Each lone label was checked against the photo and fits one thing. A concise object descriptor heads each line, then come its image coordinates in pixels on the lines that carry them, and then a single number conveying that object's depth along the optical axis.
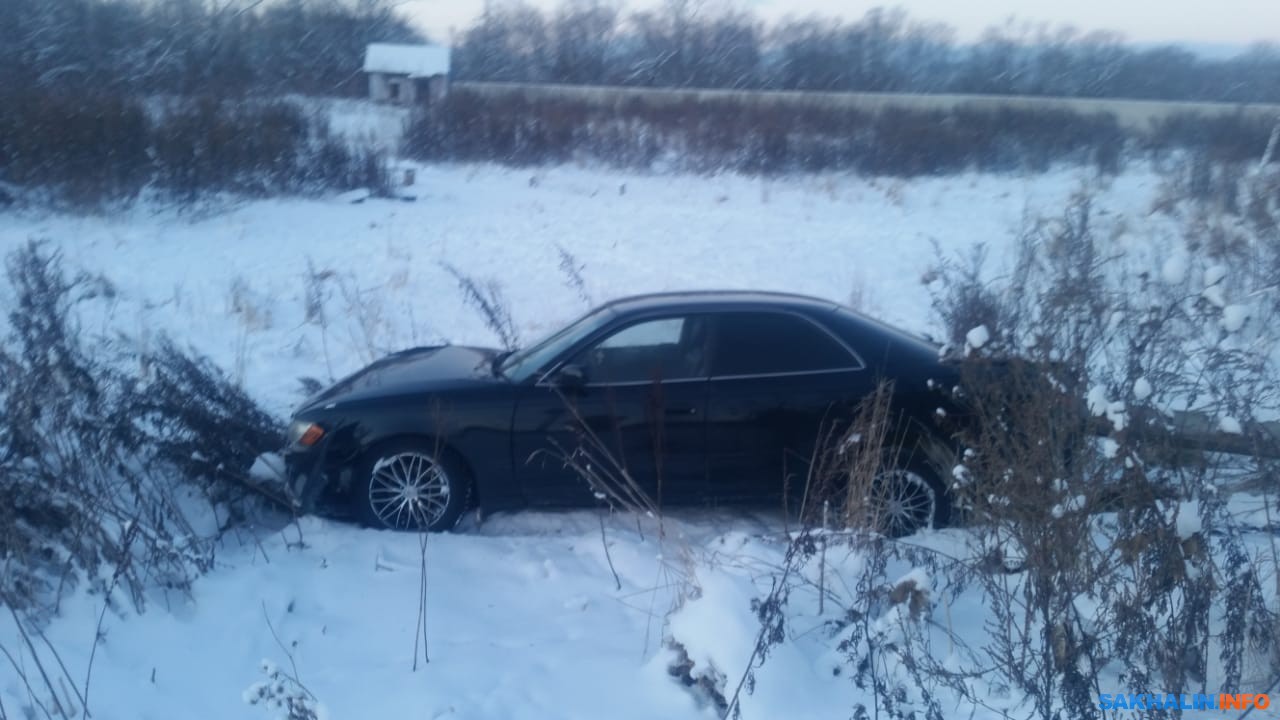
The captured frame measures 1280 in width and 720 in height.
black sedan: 5.44
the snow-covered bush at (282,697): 3.29
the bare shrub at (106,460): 4.50
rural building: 36.59
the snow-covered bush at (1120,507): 3.64
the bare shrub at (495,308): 8.24
